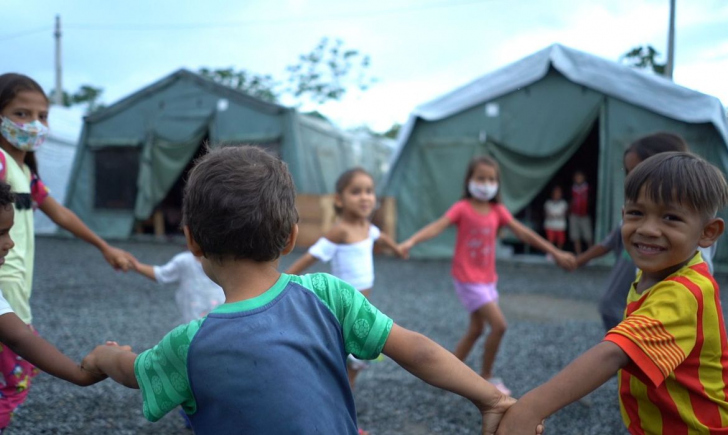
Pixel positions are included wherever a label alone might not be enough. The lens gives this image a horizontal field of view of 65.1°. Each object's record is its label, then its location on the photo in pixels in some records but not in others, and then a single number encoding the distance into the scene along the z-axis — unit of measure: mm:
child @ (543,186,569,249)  12391
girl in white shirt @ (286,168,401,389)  3658
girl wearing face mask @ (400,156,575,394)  4094
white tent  16297
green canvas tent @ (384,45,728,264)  9750
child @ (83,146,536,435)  1401
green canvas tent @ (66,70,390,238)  13500
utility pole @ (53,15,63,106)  23797
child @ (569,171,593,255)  12039
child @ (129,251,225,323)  3475
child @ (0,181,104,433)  1777
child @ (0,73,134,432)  2426
